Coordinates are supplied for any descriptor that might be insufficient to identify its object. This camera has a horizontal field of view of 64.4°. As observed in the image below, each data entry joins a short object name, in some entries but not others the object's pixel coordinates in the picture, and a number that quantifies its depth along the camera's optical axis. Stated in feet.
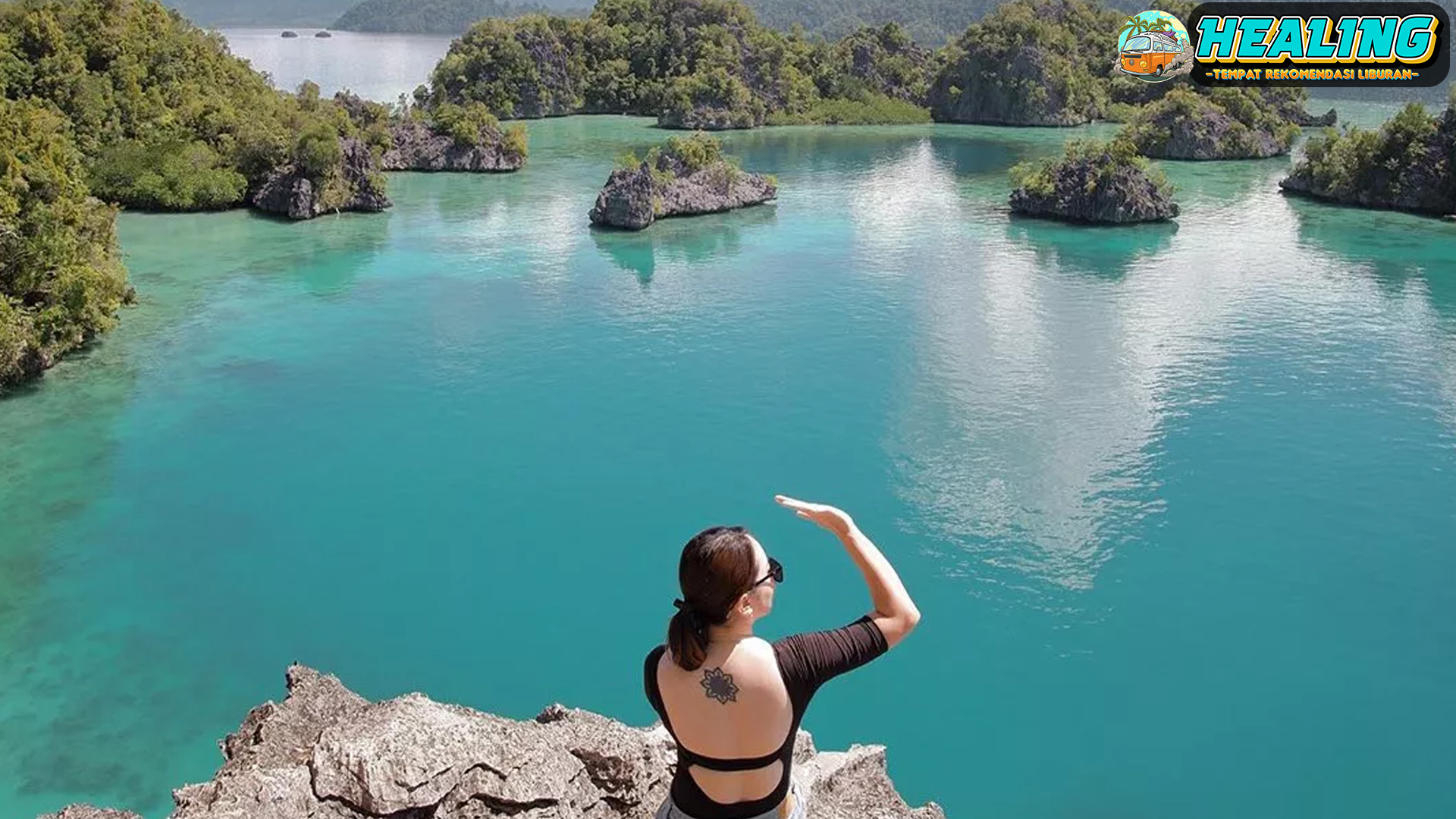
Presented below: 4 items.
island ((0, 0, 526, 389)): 163.63
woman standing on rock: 14.23
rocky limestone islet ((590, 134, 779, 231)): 159.74
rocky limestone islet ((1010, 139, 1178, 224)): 166.81
